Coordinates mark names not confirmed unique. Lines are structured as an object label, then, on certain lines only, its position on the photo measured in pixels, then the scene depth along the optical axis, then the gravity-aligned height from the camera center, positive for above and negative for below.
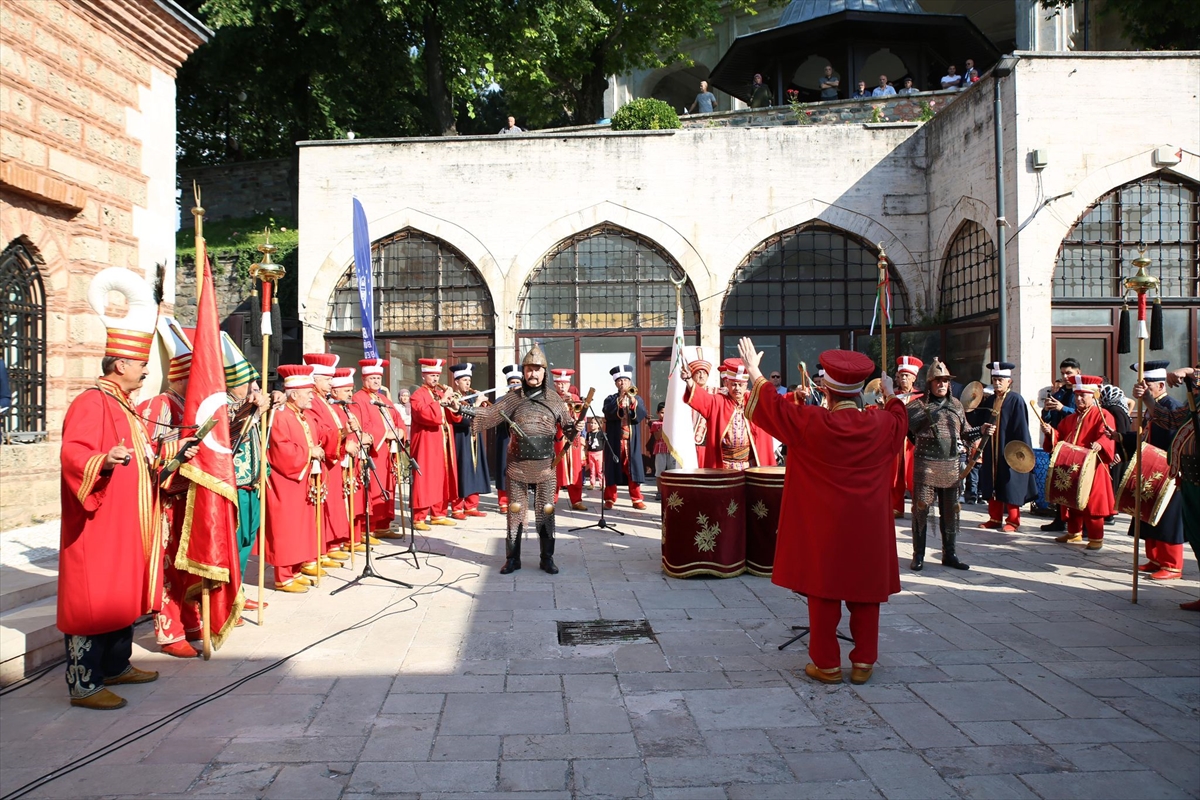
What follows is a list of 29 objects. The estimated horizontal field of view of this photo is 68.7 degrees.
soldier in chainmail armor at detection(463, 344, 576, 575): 7.88 -0.53
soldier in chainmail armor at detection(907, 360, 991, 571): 7.91 -0.65
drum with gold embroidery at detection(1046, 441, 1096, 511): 8.82 -0.89
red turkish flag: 5.29 -0.47
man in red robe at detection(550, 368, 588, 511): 12.24 -1.11
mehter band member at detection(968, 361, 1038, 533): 10.23 -0.81
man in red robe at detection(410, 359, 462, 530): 10.32 -0.62
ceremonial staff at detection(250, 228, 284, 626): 5.80 +0.36
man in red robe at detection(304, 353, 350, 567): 7.90 -0.51
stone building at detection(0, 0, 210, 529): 8.83 +2.21
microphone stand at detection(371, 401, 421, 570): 8.33 -0.66
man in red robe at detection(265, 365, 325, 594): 7.09 -0.77
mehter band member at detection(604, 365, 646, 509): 12.23 -0.73
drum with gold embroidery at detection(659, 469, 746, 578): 7.59 -1.12
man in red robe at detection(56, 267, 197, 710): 4.59 -0.67
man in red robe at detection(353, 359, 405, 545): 9.41 -0.57
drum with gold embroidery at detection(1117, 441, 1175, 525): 7.52 -0.82
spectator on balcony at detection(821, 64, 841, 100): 20.80 +7.21
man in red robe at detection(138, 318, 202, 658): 5.49 -0.66
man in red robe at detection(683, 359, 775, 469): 9.05 -0.37
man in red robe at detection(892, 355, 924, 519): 8.77 -0.75
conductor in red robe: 4.96 -0.71
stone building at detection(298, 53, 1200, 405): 16.42 +2.83
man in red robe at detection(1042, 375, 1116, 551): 9.05 -0.59
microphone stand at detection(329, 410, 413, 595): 7.43 -1.11
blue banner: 10.25 +1.61
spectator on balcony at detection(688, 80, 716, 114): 20.52 +6.87
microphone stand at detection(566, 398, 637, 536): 10.37 -1.47
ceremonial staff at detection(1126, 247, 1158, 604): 6.90 +0.18
